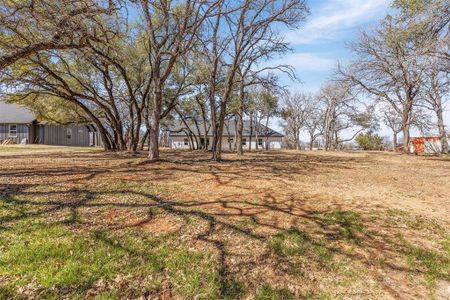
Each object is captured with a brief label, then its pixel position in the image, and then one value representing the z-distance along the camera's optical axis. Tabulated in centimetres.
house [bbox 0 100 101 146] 2806
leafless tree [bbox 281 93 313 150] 4136
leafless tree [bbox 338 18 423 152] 1353
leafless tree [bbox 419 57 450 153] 1714
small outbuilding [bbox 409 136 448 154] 2637
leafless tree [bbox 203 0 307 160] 1157
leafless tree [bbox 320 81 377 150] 3164
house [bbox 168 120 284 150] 4761
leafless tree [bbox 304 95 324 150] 4184
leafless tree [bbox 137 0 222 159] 910
